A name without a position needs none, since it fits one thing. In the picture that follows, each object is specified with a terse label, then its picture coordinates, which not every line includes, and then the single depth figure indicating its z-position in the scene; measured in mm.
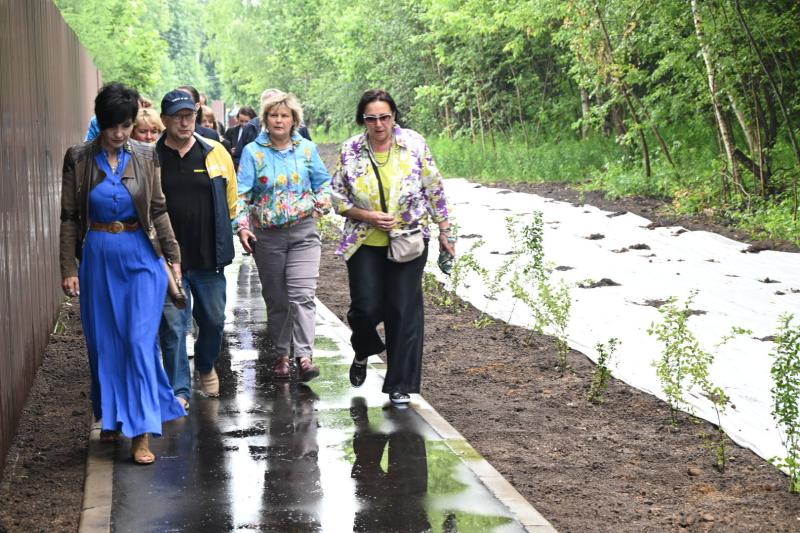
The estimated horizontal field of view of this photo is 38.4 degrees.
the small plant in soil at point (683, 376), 6145
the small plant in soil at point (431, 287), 11841
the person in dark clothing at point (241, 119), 14305
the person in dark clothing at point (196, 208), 6781
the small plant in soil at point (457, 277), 10711
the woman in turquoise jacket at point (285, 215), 7484
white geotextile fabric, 7332
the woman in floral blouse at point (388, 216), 6820
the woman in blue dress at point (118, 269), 5680
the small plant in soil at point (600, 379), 7277
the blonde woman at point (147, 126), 7285
